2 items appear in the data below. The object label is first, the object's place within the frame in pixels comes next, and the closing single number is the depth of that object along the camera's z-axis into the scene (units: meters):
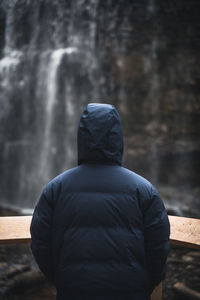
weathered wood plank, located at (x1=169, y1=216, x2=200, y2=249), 2.12
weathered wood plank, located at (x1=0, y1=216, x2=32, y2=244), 2.21
